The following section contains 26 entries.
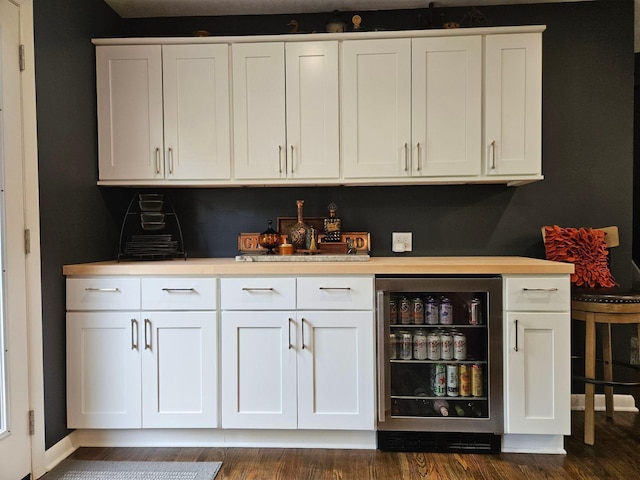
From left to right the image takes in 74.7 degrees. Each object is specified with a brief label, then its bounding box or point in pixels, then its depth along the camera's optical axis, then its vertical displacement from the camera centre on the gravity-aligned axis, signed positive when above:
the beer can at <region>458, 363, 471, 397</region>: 2.22 -0.81
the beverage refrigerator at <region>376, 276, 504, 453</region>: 2.15 -0.70
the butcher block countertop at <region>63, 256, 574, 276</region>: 2.12 -0.18
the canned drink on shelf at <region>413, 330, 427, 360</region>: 2.25 -0.61
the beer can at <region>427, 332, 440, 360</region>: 2.26 -0.62
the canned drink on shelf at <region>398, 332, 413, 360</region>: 2.26 -0.62
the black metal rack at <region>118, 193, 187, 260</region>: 2.55 +0.03
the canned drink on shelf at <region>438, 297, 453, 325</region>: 2.25 -0.43
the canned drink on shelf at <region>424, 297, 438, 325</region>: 2.26 -0.43
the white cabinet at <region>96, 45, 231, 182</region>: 2.49 +0.73
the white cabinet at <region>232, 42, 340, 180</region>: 2.46 +0.74
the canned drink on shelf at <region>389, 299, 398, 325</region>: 2.26 -0.43
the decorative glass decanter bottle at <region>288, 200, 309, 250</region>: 2.69 -0.01
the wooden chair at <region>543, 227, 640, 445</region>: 2.13 -0.45
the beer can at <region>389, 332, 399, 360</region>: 2.25 -0.61
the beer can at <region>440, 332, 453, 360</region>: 2.26 -0.62
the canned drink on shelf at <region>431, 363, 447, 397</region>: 2.24 -0.79
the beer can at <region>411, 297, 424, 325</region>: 2.27 -0.42
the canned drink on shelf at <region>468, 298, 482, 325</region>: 2.22 -0.43
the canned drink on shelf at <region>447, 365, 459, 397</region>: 2.23 -0.80
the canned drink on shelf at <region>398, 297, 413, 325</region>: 2.26 -0.43
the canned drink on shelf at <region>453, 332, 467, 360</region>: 2.24 -0.62
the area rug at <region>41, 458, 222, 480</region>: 1.99 -1.15
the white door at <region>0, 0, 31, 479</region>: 1.84 -0.17
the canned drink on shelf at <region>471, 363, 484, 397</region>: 2.21 -0.79
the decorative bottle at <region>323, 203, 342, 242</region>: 2.73 +0.02
